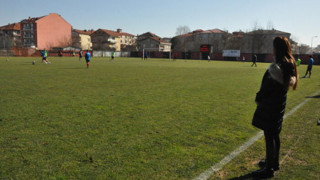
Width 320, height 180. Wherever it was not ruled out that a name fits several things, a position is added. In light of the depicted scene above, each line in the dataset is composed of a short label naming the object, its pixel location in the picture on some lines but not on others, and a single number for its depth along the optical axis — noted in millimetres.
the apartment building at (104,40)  109812
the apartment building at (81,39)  112188
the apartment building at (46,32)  93412
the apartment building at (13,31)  108088
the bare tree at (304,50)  128988
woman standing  3318
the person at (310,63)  19884
